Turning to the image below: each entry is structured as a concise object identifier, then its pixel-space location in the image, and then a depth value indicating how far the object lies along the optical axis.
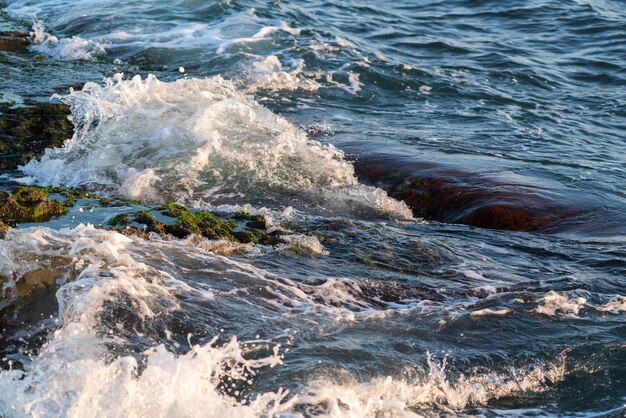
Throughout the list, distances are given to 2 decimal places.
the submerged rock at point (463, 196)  14.71
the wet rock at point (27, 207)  11.26
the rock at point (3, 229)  9.99
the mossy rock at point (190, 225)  11.25
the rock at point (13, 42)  26.03
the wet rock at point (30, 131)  16.15
